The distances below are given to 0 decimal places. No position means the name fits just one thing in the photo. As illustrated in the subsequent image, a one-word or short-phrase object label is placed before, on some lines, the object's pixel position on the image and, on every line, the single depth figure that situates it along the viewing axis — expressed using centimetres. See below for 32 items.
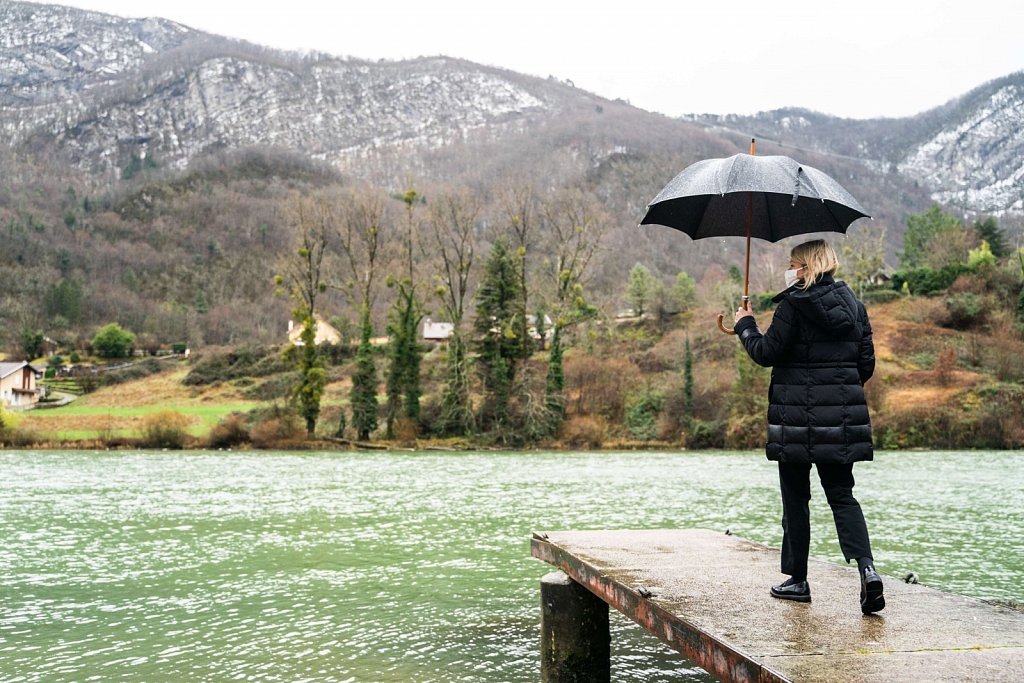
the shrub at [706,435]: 3969
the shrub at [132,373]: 6419
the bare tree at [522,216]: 4583
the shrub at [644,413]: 4191
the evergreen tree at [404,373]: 4306
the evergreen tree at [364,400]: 4216
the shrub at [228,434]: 4000
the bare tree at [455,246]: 4581
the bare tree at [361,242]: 4625
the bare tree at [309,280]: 4200
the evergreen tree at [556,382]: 4256
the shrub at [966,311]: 4903
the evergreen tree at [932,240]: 6488
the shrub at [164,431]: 3906
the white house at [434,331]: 9083
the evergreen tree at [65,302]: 9288
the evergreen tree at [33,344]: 7719
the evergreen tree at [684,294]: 6869
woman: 481
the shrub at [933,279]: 5506
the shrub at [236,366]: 6219
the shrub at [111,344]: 7788
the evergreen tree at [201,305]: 10256
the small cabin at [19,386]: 5841
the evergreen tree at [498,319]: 4372
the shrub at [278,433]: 4019
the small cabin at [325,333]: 7824
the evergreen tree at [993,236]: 6506
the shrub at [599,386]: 4356
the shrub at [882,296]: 5933
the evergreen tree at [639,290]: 7000
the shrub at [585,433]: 4078
